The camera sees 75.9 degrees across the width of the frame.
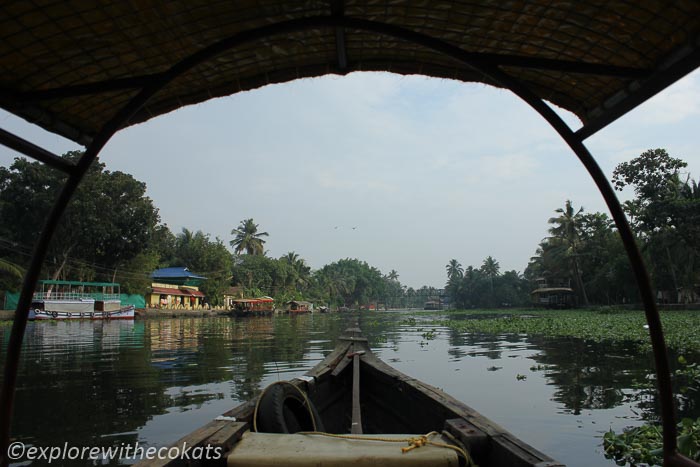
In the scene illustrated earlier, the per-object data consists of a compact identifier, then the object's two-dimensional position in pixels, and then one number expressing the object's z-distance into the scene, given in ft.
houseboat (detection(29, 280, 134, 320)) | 89.20
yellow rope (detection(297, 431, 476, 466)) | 6.93
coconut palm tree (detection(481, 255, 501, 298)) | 240.12
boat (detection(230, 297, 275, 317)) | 133.49
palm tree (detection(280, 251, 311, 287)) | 217.56
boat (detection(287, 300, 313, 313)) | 184.55
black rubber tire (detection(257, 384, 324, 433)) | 9.23
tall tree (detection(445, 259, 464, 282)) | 313.63
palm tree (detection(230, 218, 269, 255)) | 185.98
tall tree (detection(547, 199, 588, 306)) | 132.67
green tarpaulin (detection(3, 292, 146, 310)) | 114.21
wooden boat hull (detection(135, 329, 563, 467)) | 7.30
